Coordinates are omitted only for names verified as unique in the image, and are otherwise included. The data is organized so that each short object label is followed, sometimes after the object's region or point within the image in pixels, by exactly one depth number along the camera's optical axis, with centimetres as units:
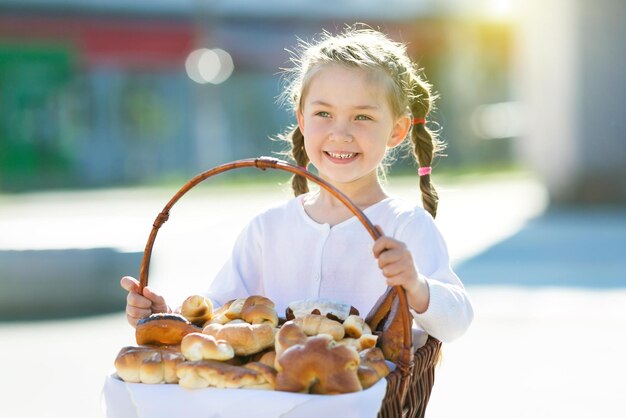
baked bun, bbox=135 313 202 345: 229
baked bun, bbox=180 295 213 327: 248
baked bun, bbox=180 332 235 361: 214
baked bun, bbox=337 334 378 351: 226
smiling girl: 269
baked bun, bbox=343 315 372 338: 231
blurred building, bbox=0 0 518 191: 2228
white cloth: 199
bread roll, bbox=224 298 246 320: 241
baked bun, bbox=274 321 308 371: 215
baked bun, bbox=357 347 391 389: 210
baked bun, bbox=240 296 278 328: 235
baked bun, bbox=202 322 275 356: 221
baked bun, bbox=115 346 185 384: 214
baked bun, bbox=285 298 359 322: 236
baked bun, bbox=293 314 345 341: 226
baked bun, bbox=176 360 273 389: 207
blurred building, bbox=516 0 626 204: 1255
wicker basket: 219
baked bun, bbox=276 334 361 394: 203
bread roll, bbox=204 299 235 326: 243
